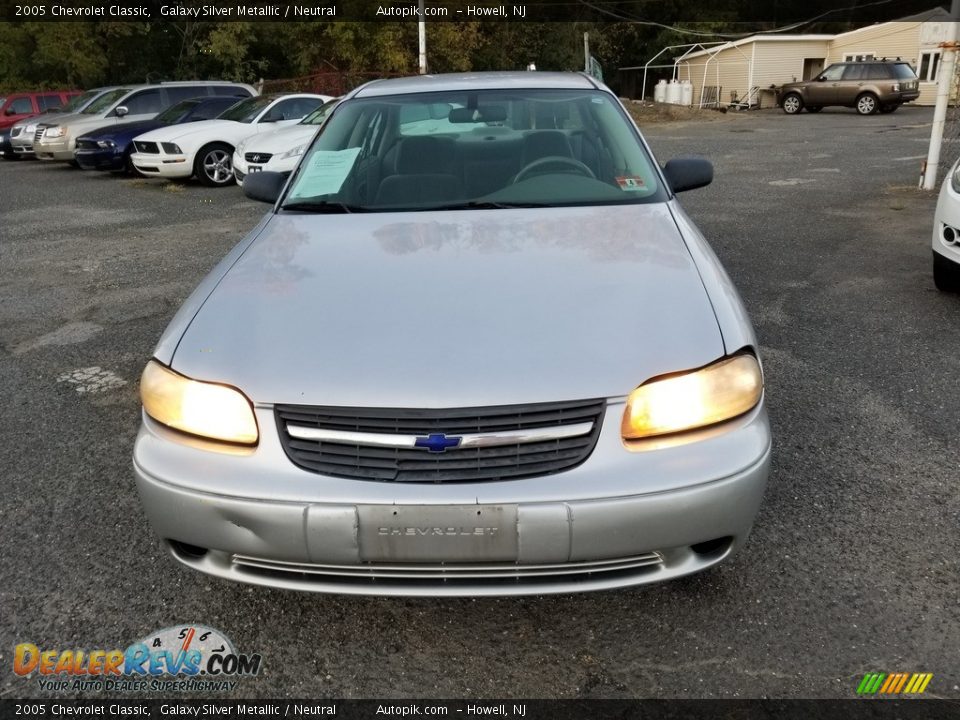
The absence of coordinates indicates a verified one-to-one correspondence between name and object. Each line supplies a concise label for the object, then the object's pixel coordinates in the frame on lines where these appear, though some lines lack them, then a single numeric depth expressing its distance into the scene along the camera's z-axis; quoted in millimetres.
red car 19141
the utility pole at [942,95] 8719
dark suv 24391
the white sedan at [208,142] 11453
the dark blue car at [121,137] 12914
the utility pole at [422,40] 22711
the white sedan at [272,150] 9953
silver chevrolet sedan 1841
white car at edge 4535
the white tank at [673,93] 30578
